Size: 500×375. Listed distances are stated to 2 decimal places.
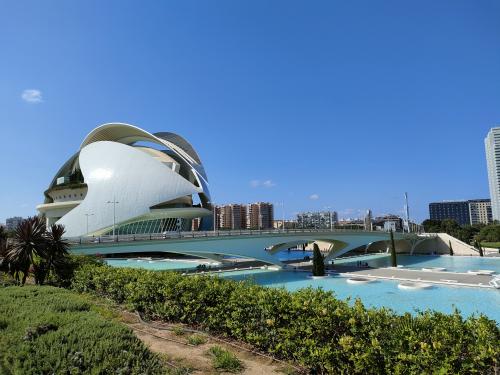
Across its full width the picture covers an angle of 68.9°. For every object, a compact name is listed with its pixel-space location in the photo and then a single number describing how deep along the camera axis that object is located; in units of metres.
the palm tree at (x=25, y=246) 15.87
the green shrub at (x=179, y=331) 7.86
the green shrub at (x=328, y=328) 4.46
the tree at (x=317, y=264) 32.31
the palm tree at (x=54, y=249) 15.89
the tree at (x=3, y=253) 16.75
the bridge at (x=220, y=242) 27.61
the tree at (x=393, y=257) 40.53
